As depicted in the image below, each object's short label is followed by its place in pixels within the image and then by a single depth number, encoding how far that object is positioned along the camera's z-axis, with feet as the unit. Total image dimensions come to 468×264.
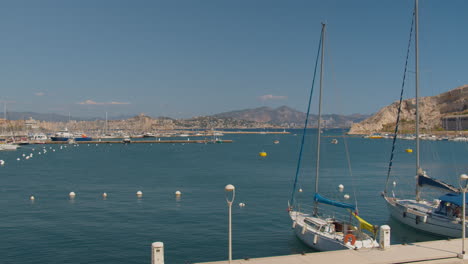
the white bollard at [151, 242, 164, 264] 56.13
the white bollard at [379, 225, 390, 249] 65.87
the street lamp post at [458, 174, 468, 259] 61.31
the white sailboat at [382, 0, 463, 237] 94.07
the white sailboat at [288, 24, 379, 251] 75.96
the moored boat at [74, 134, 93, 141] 622.87
